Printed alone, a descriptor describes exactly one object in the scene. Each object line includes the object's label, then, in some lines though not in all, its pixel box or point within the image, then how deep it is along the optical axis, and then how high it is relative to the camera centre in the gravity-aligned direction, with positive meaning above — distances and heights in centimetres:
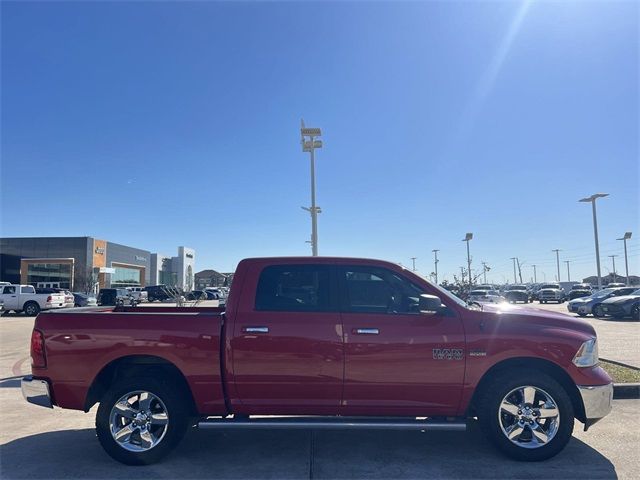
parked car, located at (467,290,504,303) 2961 -75
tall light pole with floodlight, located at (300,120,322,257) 1856 +400
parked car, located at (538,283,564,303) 4131 -92
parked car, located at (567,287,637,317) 2438 -95
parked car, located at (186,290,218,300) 3629 -65
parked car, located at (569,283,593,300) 3853 -73
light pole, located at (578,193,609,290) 3703 +482
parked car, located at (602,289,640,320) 2164 -106
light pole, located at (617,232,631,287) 5550 +539
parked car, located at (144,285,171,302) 4616 -41
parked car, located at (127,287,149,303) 4259 -42
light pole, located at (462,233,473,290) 4281 +438
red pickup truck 446 -80
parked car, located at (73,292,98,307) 3456 -76
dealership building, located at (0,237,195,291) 5566 +334
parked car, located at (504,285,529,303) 4005 -98
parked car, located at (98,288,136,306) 2809 -53
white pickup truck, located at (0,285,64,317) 2788 -59
